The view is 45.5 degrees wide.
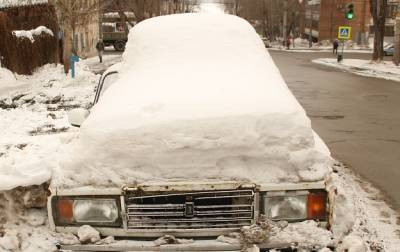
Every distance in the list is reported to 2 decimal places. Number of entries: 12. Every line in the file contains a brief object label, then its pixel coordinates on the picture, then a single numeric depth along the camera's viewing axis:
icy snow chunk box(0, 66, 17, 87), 19.34
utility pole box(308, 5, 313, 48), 63.12
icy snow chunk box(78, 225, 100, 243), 3.11
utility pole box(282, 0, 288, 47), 62.46
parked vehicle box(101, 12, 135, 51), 48.97
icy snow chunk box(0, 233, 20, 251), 3.21
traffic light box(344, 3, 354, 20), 31.44
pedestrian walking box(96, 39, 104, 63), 32.10
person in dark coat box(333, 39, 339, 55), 46.07
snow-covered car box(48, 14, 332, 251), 3.02
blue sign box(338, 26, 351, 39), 32.41
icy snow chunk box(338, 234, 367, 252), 3.14
